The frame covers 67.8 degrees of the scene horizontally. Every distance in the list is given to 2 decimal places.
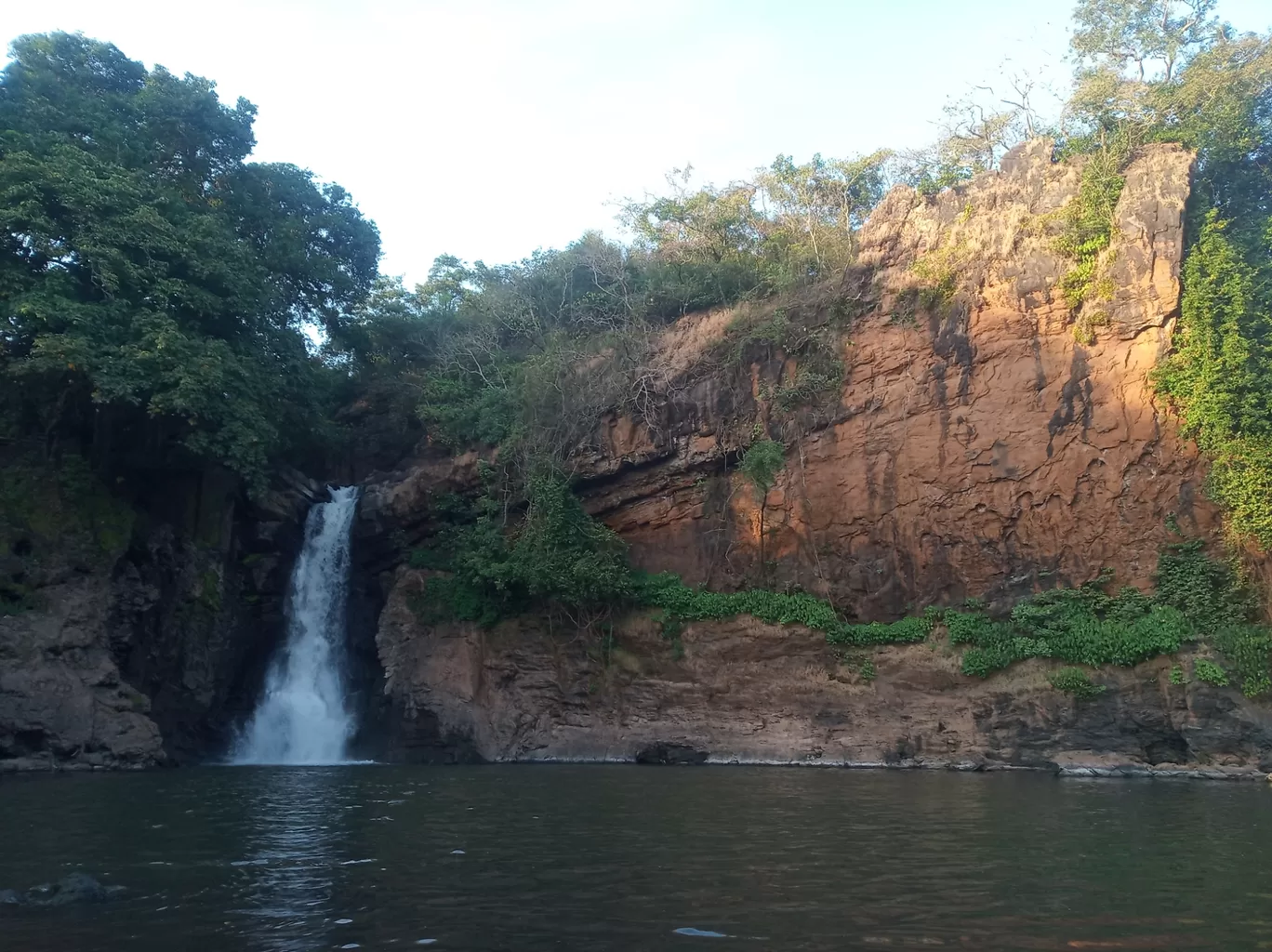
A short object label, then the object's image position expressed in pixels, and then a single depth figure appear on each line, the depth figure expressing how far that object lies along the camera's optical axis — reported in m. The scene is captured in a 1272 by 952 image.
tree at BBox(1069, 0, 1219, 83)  26.64
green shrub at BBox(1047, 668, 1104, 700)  20.69
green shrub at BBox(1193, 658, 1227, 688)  19.66
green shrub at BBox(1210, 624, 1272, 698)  19.59
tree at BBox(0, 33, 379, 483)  22.05
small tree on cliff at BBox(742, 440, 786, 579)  25.70
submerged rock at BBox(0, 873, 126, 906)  7.41
